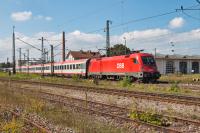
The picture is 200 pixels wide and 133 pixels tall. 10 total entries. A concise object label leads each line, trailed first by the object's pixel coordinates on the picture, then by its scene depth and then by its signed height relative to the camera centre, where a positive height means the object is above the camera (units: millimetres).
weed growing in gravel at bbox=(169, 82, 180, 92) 24406 -1203
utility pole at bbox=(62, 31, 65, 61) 56400 +3913
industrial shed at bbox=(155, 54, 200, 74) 76438 +1624
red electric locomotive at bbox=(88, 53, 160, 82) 32375 +400
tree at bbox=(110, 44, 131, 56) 98781 +6955
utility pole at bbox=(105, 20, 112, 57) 40906 +3892
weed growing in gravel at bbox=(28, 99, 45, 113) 14155 -1449
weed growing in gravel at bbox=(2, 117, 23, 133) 9555 -1565
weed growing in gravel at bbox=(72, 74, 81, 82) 38831 -864
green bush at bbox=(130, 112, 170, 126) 11256 -1587
